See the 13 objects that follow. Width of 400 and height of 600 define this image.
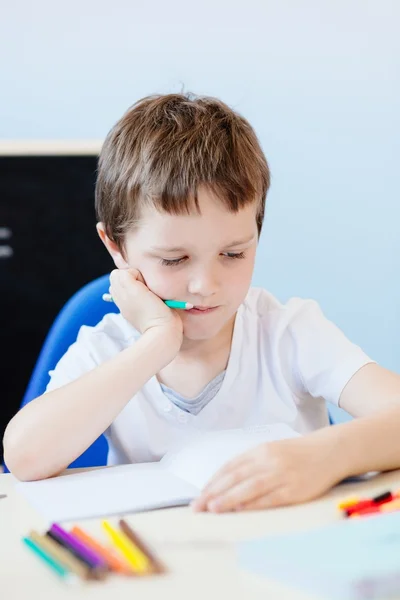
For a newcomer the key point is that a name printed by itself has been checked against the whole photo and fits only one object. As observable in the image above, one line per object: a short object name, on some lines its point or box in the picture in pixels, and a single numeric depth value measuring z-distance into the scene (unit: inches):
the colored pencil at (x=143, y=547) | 42.2
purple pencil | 42.0
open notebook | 46.7
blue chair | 60.6
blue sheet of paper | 40.4
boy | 51.8
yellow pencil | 42.2
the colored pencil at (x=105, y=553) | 42.0
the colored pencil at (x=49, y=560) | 41.7
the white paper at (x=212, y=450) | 49.1
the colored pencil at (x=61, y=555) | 41.7
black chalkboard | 78.2
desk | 41.0
